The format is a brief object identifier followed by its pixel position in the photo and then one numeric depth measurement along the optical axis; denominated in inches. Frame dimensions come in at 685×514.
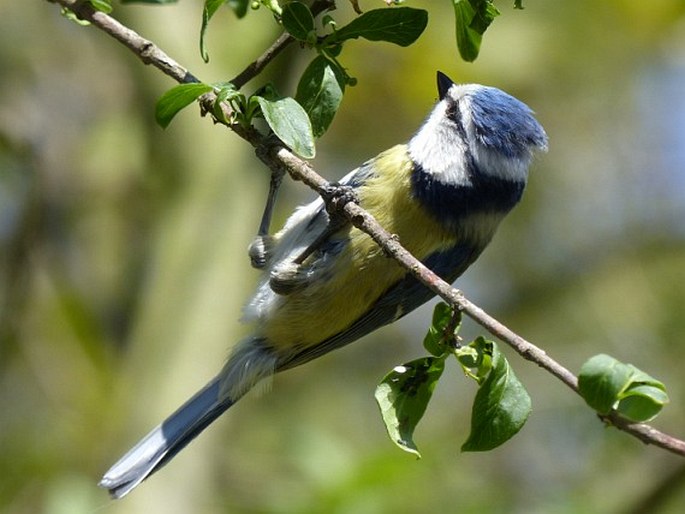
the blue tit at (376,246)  98.5
